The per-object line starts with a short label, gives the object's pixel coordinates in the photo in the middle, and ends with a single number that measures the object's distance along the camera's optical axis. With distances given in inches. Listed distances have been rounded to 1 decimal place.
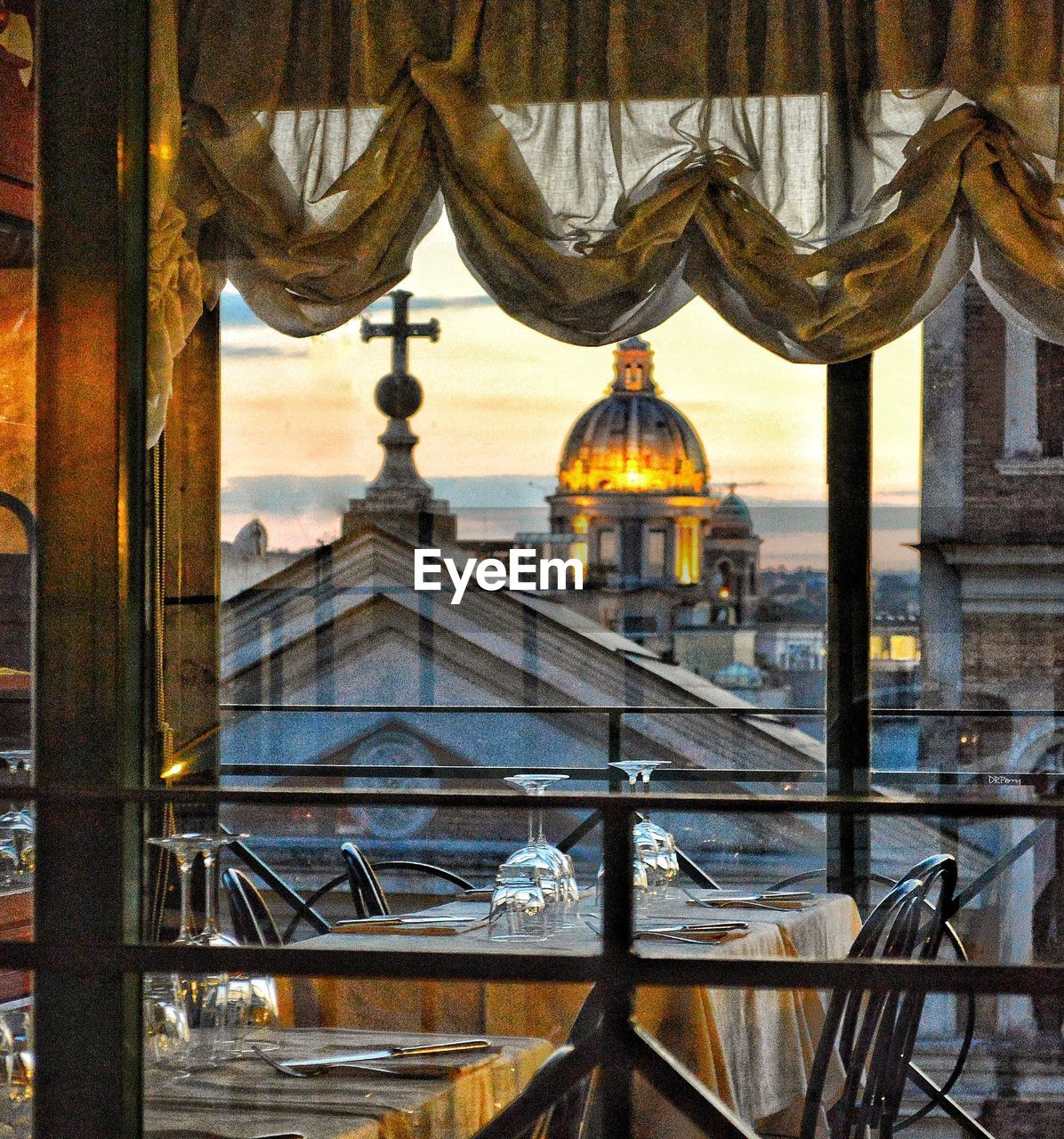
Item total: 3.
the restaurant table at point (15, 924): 160.4
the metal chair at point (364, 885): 181.2
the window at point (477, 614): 113.6
